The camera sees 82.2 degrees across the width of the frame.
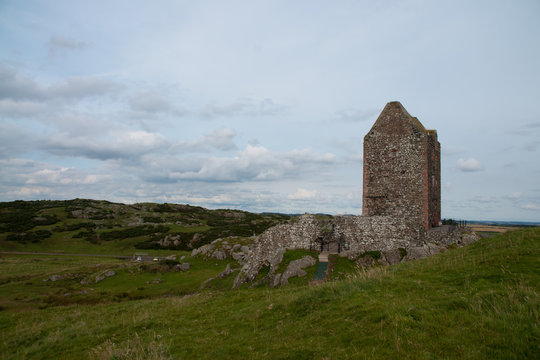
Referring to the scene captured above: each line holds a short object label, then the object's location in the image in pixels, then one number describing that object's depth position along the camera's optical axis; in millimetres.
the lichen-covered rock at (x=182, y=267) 40812
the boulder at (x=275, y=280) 20141
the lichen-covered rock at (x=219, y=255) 43869
